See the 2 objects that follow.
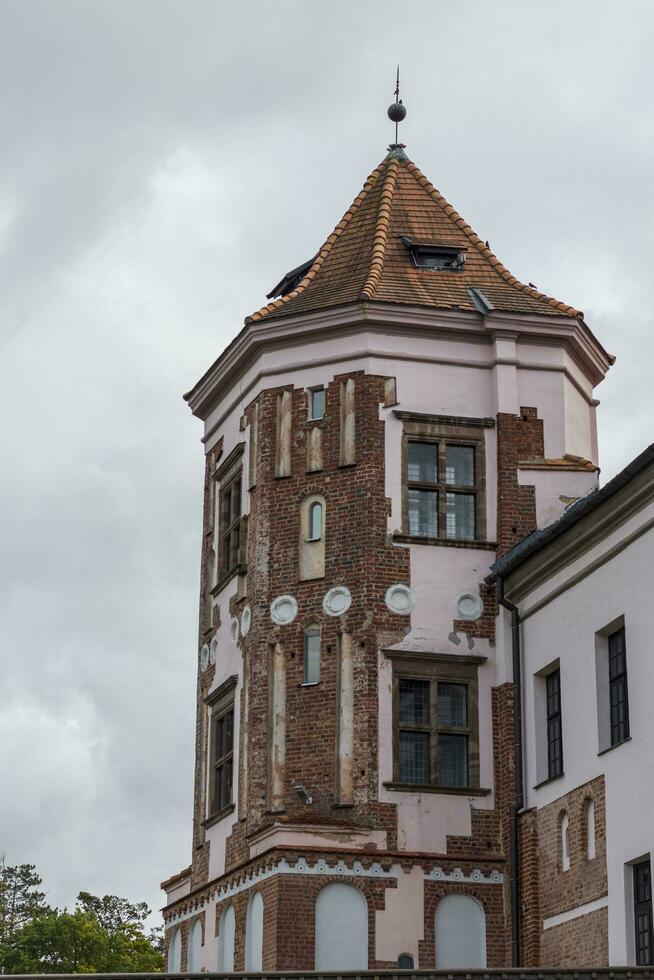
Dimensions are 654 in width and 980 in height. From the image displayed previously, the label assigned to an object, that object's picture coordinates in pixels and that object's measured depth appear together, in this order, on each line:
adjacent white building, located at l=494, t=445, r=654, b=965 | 26.78
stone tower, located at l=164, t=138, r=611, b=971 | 30.45
